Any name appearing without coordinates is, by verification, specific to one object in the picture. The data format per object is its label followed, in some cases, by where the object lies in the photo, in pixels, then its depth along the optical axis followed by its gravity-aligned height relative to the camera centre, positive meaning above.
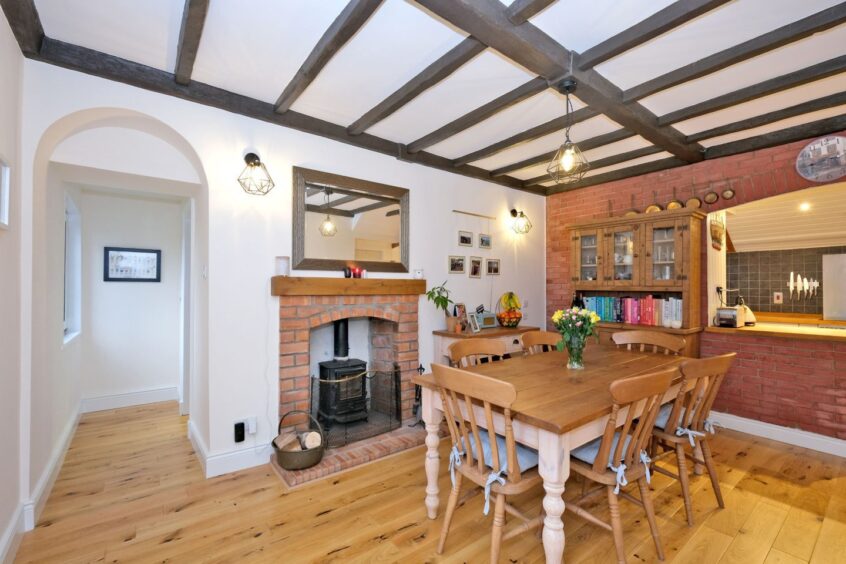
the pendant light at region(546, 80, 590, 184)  2.28 +0.77
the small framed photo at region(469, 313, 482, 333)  3.91 -0.41
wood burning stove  3.27 -0.91
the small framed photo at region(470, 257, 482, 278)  4.30 +0.19
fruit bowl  4.17 -0.37
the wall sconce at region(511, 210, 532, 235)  4.70 +0.76
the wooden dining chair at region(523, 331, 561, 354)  3.13 -0.45
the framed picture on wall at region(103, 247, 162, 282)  4.10 +0.22
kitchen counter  3.08 -0.42
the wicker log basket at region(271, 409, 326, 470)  2.68 -1.22
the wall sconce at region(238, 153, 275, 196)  2.77 +0.78
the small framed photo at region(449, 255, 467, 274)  4.11 +0.21
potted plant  3.82 -0.15
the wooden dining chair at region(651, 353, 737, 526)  1.98 -0.77
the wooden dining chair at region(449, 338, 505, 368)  2.55 -0.46
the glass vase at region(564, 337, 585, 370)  2.42 -0.43
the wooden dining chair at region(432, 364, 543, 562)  1.64 -0.81
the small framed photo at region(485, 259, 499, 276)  4.46 +0.20
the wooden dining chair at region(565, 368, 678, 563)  1.63 -0.80
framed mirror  3.09 +0.54
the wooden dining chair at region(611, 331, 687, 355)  2.92 -0.45
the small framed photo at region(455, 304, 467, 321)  4.01 -0.29
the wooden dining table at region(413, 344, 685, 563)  1.57 -0.54
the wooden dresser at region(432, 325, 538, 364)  3.72 -0.54
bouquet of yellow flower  2.37 -0.28
